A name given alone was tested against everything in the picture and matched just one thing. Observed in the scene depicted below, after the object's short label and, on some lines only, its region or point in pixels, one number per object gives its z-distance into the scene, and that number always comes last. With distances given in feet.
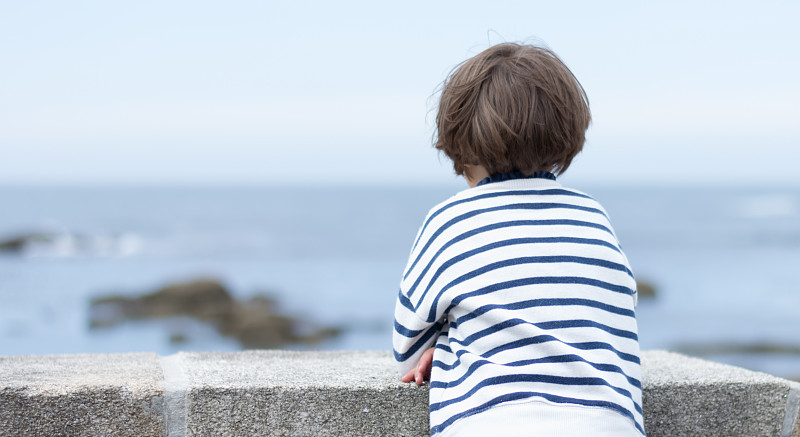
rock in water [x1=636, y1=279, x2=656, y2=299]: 47.75
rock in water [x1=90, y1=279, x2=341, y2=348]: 38.17
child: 6.00
